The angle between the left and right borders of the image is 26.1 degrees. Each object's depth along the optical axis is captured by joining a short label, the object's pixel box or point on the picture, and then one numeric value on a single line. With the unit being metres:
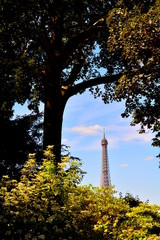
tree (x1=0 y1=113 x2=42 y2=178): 16.92
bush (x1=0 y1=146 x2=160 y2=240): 7.61
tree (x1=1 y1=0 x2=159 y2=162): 13.39
